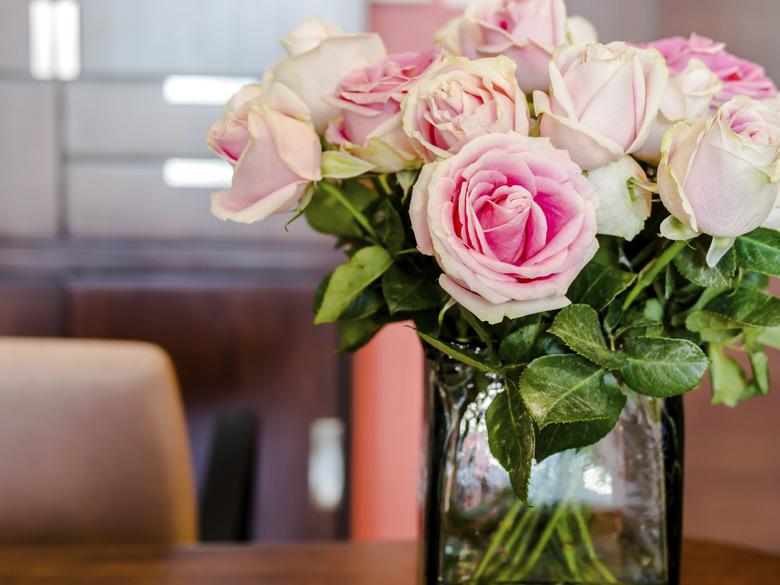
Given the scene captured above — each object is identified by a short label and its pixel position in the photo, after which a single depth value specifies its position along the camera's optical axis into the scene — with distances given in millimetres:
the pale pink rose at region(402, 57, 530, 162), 769
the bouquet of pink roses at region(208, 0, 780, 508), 749
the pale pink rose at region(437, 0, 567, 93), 831
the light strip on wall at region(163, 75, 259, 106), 2403
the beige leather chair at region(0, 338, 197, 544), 1230
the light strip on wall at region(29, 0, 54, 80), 2362
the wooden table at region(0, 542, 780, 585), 1053
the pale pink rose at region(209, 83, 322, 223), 797
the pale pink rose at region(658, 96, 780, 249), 743
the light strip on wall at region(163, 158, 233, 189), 2422
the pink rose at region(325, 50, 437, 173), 803
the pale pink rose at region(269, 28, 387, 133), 840
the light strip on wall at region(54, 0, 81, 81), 2365
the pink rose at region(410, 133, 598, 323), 741
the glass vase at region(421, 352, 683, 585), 850
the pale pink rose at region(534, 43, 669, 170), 768
